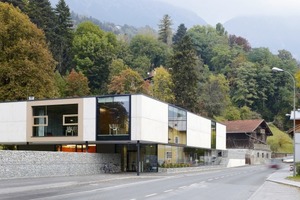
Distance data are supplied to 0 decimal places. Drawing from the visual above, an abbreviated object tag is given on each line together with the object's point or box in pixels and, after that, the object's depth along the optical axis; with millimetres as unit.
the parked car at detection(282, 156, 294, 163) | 88219
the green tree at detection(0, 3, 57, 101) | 54156
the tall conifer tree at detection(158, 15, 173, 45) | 158250
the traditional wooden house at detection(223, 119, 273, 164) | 91938
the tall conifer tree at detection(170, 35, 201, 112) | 84750
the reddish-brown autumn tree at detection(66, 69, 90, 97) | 77312
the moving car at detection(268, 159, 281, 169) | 67938
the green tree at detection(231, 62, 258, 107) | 115375
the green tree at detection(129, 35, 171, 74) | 118875
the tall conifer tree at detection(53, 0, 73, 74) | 93500
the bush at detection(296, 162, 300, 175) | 35469
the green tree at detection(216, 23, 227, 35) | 187862
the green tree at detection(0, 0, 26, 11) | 78969
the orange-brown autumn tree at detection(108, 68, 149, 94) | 77931
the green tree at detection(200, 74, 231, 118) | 104125
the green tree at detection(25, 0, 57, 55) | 85062
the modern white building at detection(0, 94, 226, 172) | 41406
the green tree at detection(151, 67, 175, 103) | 85725
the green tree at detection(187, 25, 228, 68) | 140125
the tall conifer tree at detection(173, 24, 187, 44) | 150875
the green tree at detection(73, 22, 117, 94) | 90812
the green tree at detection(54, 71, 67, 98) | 78244
